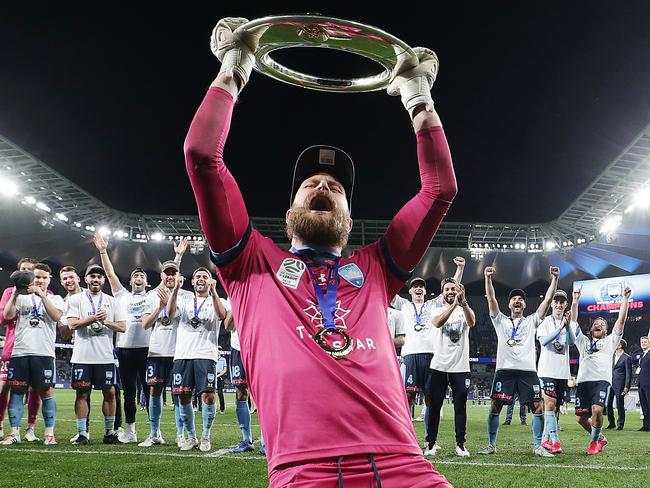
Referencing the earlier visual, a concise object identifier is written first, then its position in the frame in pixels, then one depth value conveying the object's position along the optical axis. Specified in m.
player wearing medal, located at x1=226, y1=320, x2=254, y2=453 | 8.35
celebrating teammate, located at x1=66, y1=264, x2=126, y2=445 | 8.81
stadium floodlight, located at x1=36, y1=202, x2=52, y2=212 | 28.40
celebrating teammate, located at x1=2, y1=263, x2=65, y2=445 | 8.32
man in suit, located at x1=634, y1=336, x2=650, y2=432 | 14.69
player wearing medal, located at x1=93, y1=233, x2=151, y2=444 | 9.12
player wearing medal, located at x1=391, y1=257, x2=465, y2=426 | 10.25
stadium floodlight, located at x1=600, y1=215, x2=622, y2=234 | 29.78
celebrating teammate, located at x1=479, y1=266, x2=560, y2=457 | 8.95
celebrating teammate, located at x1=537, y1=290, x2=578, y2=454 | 9.73
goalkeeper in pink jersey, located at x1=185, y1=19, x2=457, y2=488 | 1.81
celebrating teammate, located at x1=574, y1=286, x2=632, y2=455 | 10.00
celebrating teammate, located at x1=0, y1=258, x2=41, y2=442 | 8.67
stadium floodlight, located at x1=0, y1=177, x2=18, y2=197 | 25.30
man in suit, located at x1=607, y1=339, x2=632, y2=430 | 15.64
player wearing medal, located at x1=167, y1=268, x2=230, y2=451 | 8.50
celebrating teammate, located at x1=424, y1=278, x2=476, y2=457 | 8.86
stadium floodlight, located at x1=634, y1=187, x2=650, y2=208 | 25.94
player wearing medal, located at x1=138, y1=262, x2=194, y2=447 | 8.80
